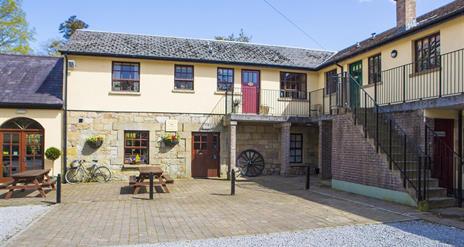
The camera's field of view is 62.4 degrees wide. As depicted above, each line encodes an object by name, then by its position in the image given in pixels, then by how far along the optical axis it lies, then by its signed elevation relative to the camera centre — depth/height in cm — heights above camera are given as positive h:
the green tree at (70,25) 4142 +1086
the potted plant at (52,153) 1445 -107
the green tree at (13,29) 2870 +729
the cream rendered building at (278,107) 1070 +69
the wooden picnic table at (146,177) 1148 -165
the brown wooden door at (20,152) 1459 -105
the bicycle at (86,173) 1494 -188
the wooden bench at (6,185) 1102 -175
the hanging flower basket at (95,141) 1503 -63
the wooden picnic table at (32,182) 1077 -174
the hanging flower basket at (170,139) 1582 -57
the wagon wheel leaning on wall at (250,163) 1712 -169
